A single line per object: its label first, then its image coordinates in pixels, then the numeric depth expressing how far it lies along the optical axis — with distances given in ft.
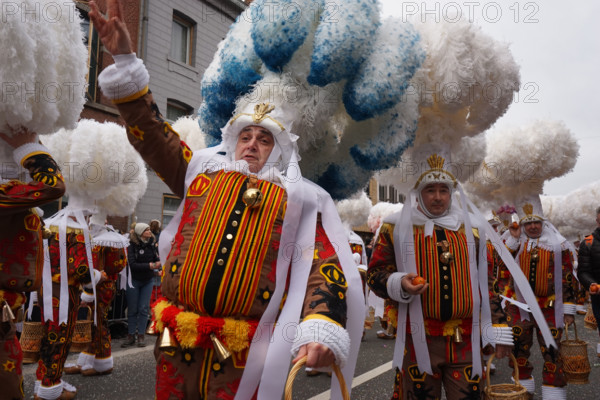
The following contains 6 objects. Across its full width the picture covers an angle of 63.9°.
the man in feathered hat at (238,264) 6.76
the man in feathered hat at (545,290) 15.83
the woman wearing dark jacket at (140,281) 23.73
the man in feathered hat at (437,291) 10.51
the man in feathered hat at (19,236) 8.71
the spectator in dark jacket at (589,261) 18.06
